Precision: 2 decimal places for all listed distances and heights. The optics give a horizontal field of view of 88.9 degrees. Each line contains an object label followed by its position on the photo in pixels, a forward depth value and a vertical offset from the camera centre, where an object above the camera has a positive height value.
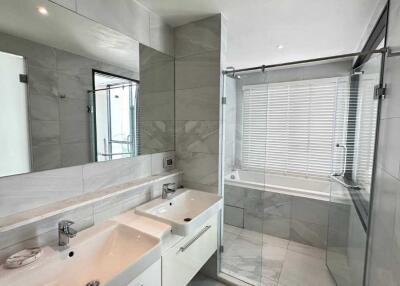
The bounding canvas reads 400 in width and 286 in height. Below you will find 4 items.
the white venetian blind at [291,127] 2.58 +0.02
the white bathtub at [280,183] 2.54 -0.80
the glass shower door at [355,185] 1.58 -0.53
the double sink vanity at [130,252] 0.94 -0.69
